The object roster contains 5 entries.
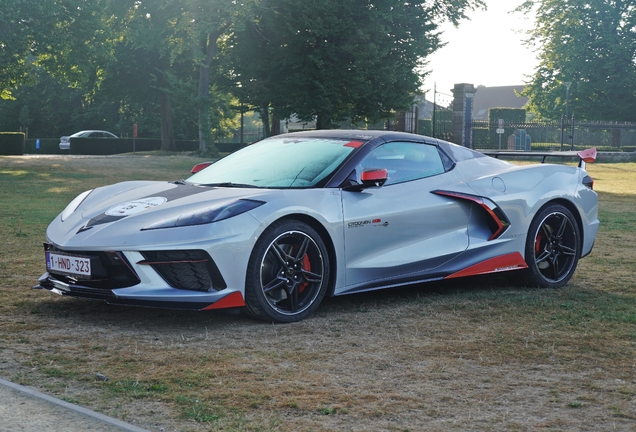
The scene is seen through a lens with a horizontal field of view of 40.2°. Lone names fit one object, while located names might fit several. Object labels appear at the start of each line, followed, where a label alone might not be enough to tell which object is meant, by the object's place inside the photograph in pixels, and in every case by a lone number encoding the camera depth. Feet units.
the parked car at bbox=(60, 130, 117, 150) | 180.65
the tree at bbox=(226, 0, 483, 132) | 124.57
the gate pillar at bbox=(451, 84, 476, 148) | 138.82
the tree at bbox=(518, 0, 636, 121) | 194.08
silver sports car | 18.42
